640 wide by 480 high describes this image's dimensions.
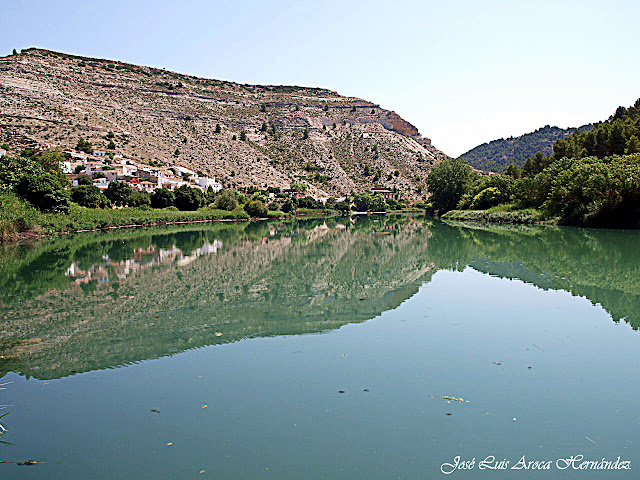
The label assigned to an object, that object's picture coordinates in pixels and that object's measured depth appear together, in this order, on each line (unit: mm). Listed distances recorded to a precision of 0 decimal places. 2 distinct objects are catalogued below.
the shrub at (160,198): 59250
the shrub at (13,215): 30609
